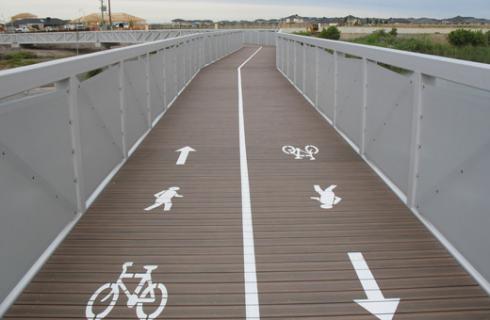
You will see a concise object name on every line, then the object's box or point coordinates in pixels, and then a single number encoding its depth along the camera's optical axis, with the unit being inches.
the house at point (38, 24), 5703.7
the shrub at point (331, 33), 3271.4
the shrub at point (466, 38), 2829.7
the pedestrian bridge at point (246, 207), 174.2
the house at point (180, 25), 4544.3
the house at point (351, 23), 5066.9
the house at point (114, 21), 5113.2
